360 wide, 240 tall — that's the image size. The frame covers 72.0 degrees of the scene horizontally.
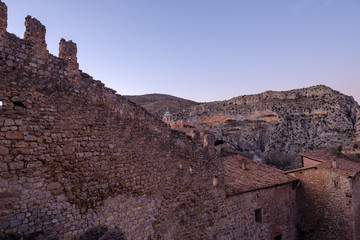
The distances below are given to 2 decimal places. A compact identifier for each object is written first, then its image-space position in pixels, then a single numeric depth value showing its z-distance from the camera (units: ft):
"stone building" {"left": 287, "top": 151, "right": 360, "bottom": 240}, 45.98
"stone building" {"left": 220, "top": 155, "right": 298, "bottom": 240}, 36.37
